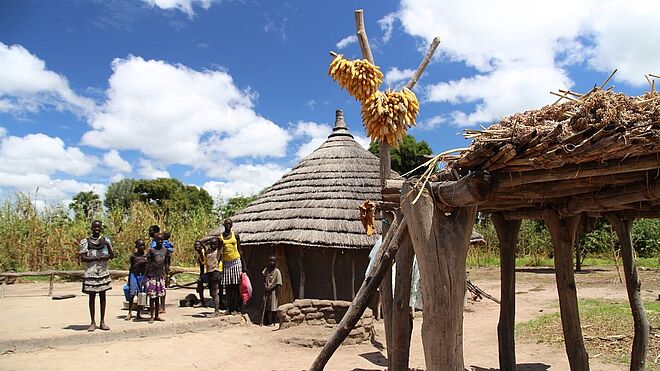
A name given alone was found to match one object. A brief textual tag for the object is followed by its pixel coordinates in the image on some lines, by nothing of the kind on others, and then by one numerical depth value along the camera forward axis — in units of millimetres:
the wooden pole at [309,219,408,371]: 4426
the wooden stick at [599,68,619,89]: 3230
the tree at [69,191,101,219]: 19738
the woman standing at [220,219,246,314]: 9477
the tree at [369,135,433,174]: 26491
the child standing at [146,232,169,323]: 8812
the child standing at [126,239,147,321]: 8977
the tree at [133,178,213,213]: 39000
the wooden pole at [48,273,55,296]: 12625
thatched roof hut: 9695
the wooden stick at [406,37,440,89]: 5168
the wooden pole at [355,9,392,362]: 4941
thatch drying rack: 2939
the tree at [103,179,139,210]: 38625
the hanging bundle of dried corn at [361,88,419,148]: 4617
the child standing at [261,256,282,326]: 9328
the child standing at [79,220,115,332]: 7514
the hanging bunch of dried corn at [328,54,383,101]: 4699
